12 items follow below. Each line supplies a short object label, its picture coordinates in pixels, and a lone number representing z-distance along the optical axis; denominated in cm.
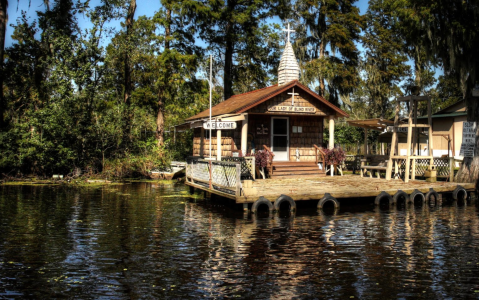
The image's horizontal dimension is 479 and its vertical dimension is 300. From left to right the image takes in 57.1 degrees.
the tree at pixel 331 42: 3631
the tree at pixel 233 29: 3381
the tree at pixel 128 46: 3133
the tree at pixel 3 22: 2523
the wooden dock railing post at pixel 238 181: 1408
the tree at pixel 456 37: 1864
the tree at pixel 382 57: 4016
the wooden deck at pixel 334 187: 1474
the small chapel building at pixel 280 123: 2125
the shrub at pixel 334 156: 2206
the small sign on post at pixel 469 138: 2000
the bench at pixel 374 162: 2072
